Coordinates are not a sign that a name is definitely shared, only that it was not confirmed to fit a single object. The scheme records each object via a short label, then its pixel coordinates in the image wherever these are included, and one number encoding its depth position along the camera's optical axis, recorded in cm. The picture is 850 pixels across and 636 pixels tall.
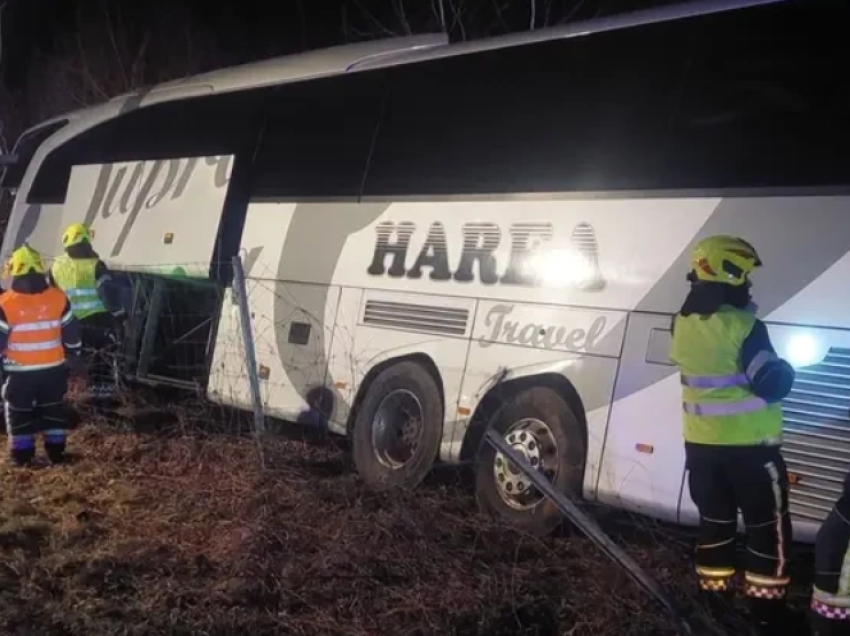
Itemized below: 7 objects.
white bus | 479
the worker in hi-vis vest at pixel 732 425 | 443
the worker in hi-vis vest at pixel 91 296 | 862
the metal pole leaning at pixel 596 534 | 411
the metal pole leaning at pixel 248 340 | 742
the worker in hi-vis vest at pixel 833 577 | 417
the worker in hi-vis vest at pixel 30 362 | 747
